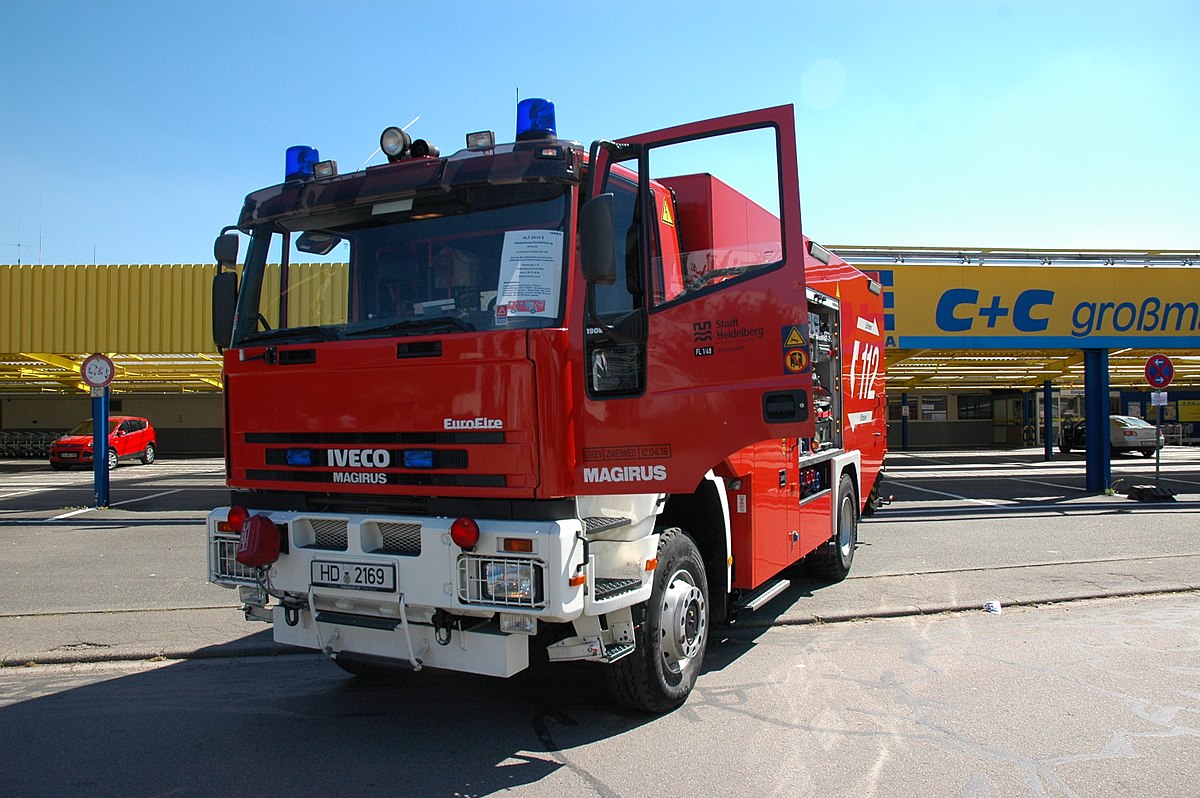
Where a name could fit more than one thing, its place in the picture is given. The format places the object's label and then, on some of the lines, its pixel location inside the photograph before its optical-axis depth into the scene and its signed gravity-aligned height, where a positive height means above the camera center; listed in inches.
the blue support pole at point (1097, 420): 686.5 -15.0
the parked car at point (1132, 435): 1152.8 -47.5
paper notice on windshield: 157.5 +27.0
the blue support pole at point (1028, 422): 1478.8 -33.0
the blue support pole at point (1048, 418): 1139.3 -20.8
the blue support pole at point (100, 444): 595.8 -15.4
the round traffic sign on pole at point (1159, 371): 596.4 +22.1
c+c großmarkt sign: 673.6 +80.2
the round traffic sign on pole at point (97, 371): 568.1 +36.3
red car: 1027.3 -27.2
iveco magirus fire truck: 153.5 +4.2
